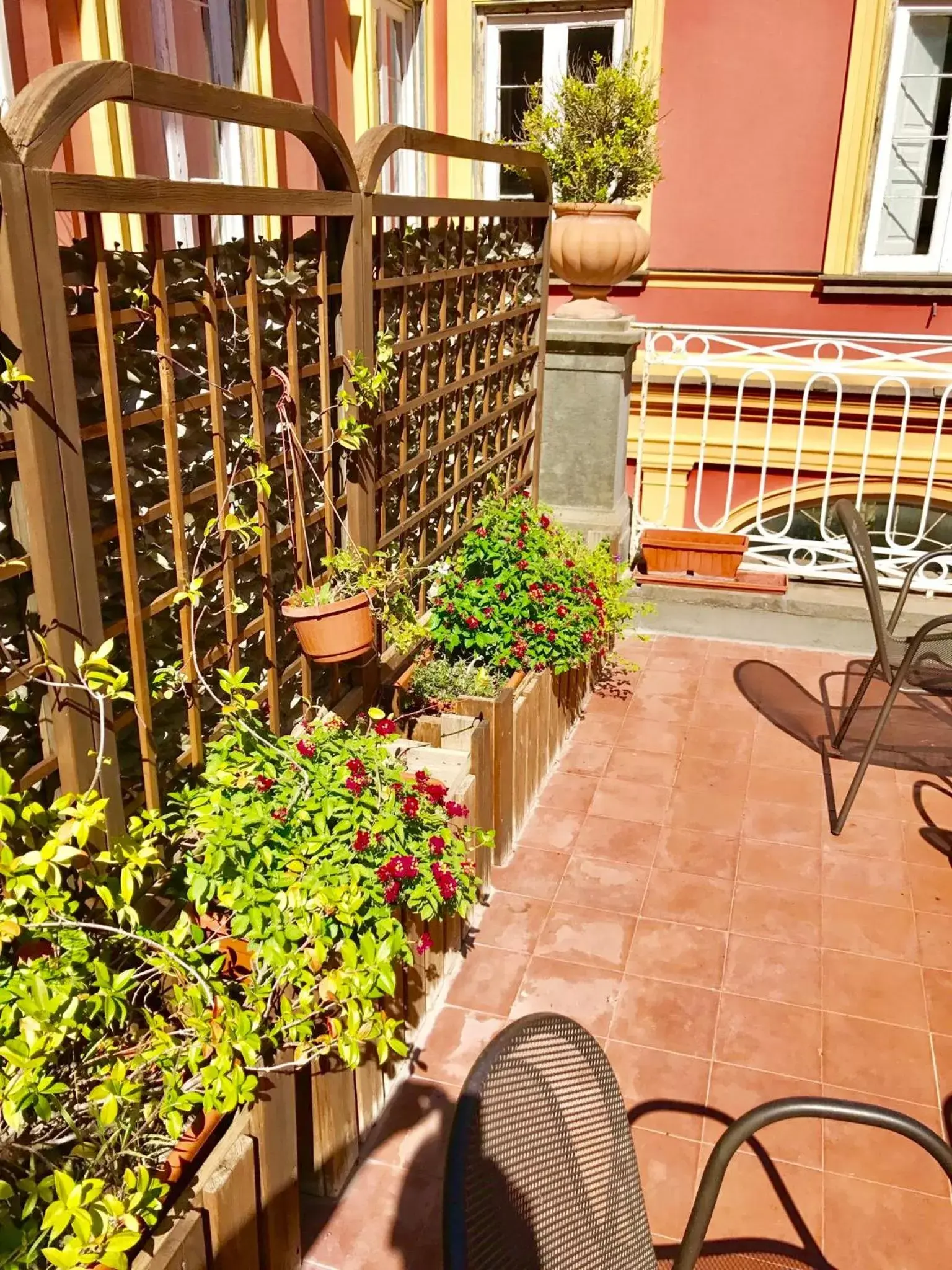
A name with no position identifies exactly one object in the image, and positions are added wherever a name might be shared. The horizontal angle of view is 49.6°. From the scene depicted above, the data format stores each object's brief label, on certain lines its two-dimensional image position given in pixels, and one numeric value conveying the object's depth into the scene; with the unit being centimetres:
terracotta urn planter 492
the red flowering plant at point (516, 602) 372
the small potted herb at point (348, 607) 262
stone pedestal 511
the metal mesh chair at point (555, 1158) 109
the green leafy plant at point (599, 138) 464
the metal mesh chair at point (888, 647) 340
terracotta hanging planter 261
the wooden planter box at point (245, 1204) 157
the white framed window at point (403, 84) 727
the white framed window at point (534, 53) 827
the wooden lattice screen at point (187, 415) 167
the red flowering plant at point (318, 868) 187
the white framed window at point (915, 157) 765
